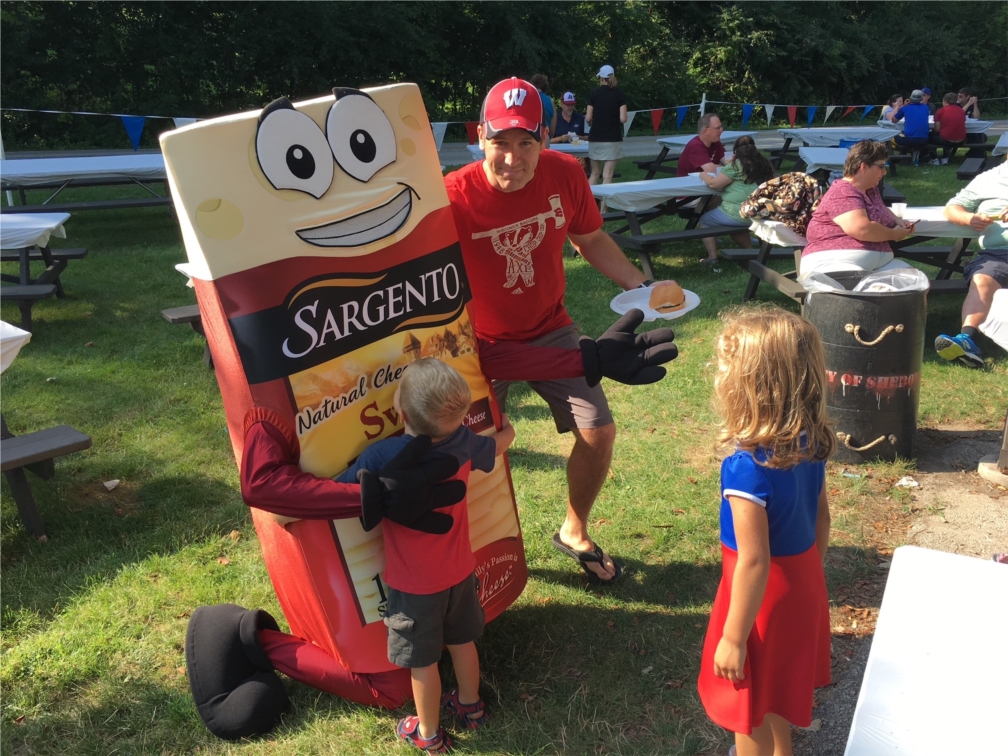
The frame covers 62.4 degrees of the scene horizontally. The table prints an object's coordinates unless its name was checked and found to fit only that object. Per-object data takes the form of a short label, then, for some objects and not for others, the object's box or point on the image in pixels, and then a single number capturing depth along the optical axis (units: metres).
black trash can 4.52
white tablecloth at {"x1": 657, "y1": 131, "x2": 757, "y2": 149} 14.09
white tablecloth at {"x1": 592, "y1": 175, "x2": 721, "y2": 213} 8.71
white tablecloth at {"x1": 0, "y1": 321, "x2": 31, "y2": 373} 3.62
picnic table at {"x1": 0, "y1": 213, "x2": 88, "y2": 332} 7.02
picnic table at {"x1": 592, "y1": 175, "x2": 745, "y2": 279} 8.40
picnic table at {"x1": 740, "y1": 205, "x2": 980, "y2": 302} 6.57
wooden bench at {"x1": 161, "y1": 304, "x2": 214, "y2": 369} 6.32
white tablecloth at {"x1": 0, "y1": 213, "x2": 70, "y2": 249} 7.39
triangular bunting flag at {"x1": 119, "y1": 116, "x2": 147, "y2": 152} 13.45
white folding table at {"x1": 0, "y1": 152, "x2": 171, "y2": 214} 10.13
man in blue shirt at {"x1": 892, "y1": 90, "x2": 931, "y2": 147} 15.38
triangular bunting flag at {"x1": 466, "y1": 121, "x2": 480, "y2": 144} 14.25
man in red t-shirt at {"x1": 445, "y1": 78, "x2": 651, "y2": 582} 3.16
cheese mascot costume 2.45
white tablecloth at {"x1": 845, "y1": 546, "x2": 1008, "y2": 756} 1.57
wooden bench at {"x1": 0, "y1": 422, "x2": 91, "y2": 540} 4.14
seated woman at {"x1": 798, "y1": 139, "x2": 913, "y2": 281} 5.80
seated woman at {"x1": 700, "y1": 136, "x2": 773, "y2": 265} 8.47
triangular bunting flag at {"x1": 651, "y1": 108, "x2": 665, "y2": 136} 20.75
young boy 2.62
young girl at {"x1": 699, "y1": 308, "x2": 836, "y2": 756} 2.15
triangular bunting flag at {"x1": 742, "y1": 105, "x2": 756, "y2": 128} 19.76
